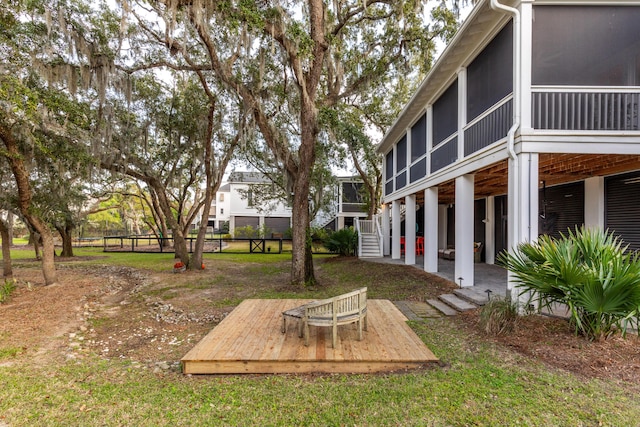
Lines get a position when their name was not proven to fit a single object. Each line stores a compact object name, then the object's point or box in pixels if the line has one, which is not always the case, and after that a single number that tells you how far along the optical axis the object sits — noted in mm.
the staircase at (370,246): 14797
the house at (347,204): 22188
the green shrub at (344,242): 15430
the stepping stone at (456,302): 5963
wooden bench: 3994
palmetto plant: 3654
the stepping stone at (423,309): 6019
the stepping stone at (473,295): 6015
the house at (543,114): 5207
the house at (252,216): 29375
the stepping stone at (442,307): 5975
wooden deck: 3588
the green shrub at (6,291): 6980
